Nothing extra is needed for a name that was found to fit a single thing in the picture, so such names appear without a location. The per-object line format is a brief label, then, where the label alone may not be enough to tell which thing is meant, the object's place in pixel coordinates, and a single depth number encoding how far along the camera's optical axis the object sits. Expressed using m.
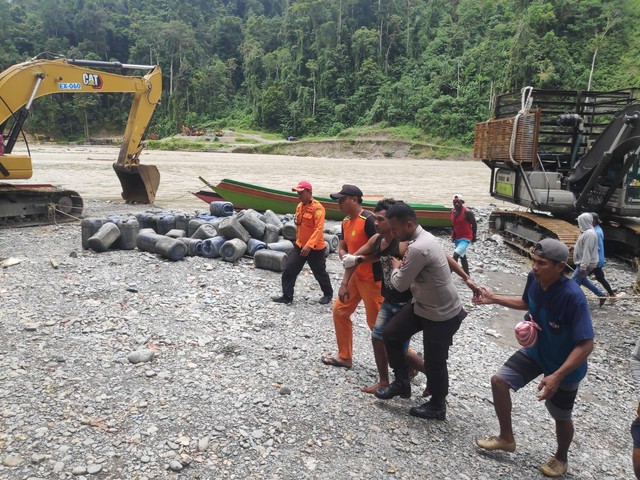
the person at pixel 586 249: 7.49
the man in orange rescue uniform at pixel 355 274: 4.48
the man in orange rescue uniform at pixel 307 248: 6.43
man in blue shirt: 3.13
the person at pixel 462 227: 8.72
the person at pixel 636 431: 2.92
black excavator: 9.98
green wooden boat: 13.09
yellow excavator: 11.14
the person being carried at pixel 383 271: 4.11
